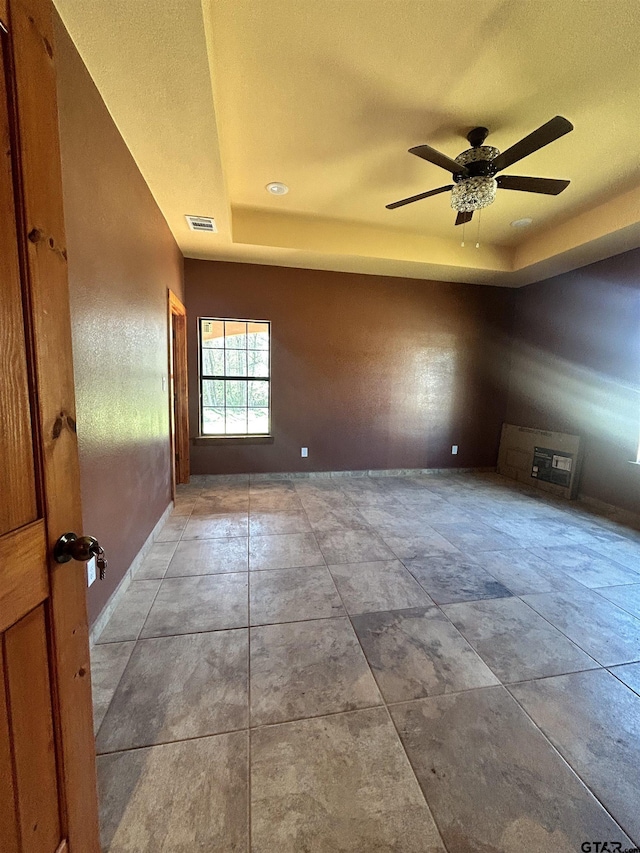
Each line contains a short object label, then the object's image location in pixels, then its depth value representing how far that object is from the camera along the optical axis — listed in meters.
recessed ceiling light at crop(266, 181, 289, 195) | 2.94
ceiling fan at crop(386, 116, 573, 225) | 2.08
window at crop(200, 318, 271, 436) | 4.23
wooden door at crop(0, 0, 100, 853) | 0.61
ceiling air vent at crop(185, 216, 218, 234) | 3.00
